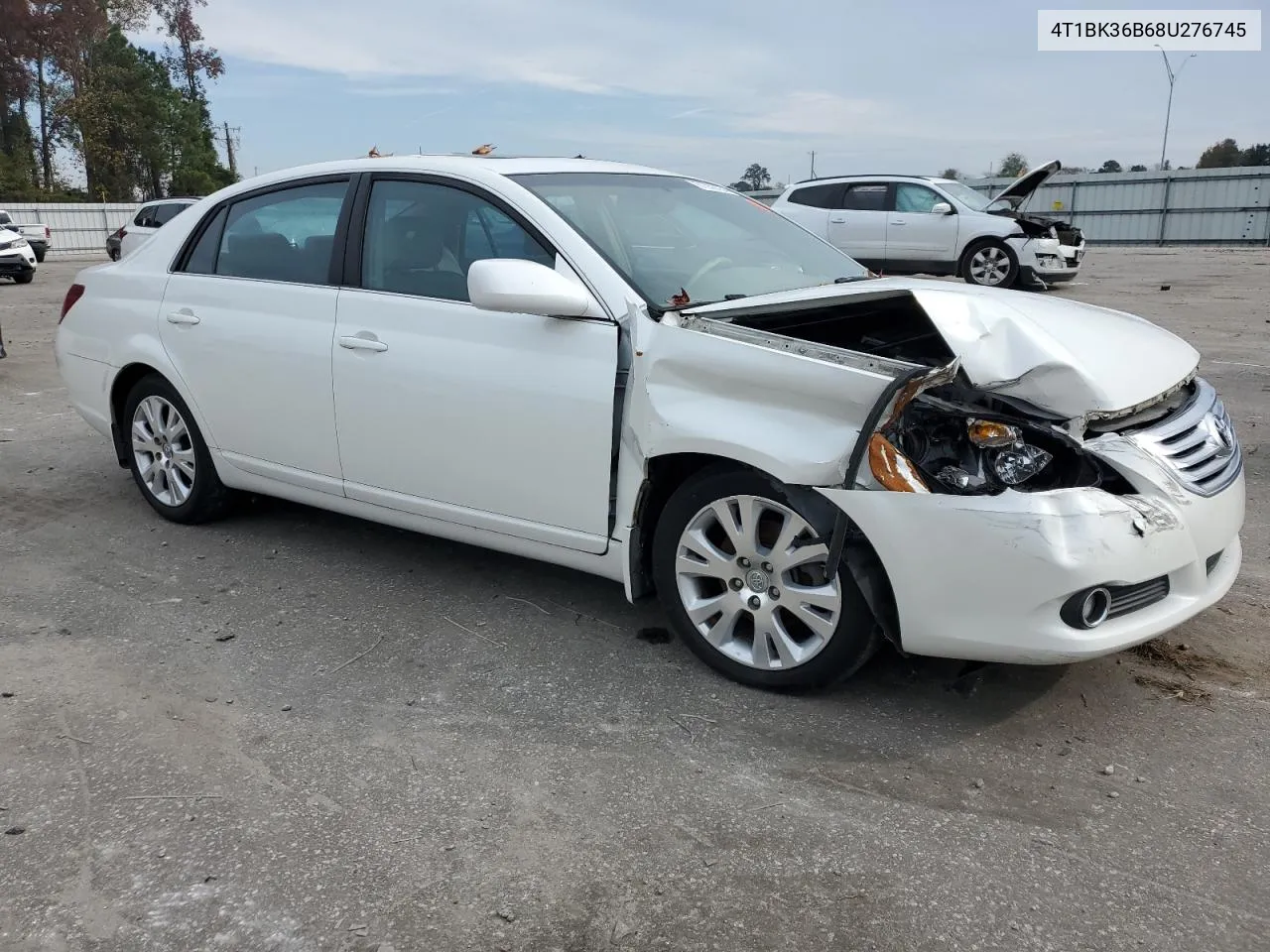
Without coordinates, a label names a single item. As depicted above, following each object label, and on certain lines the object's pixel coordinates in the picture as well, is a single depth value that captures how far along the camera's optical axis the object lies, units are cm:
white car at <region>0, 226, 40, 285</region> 1941
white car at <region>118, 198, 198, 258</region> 2066
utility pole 6278
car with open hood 1555
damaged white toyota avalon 293
